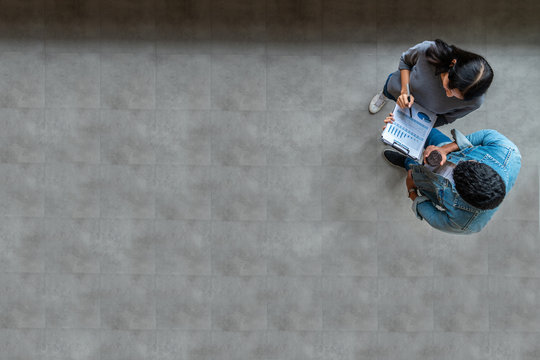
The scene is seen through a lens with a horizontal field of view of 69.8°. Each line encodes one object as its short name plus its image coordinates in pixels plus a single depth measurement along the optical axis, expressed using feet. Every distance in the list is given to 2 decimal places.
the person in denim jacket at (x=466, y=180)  7.95
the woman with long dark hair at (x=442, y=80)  8.20
